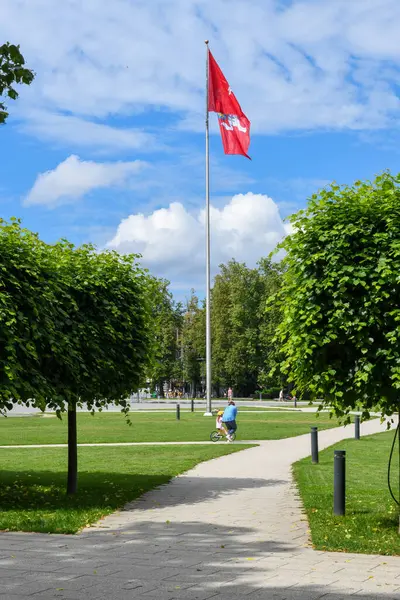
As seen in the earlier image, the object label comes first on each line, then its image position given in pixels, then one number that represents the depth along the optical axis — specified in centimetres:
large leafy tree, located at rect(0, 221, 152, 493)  1184
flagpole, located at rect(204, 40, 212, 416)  4412
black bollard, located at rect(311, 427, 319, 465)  1980
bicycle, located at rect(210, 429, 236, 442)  2736
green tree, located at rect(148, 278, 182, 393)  10244
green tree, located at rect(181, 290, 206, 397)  9494
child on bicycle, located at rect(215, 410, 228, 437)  2758
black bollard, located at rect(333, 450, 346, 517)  1147
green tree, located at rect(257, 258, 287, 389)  7825
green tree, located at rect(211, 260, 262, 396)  8600
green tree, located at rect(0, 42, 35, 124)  736
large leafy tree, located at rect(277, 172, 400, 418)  984
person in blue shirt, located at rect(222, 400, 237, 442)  2672
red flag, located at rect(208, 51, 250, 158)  3881
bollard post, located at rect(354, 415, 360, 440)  2747
